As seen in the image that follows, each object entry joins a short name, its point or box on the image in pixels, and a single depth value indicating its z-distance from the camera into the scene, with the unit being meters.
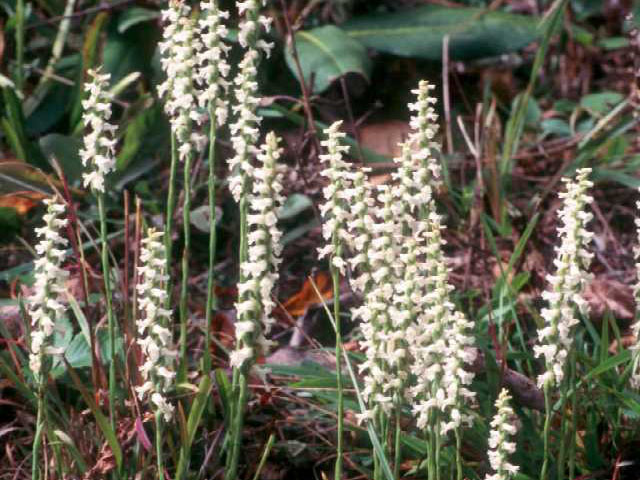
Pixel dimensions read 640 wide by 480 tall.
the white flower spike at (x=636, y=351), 2.07
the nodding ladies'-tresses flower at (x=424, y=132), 1.96
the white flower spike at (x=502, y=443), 1.77
